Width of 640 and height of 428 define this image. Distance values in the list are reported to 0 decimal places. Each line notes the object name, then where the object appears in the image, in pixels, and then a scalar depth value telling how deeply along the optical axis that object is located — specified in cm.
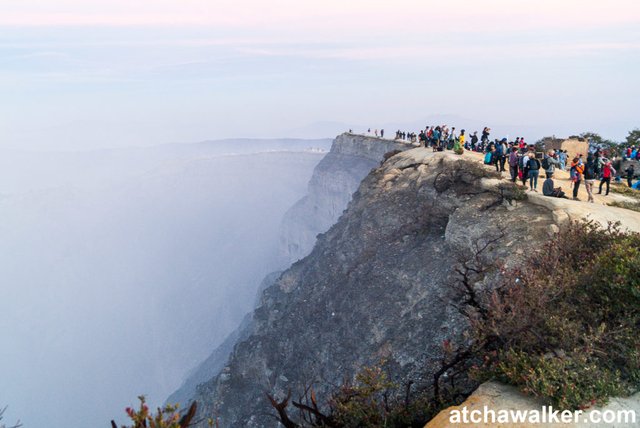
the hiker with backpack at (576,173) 1973
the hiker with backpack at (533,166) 1991
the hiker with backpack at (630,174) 2634
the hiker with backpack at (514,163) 2147
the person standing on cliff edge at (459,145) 3020
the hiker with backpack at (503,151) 2393
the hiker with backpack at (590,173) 1919
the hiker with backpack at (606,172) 2056
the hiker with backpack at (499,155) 2398
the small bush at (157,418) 675
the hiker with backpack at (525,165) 2045
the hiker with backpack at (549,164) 1961
